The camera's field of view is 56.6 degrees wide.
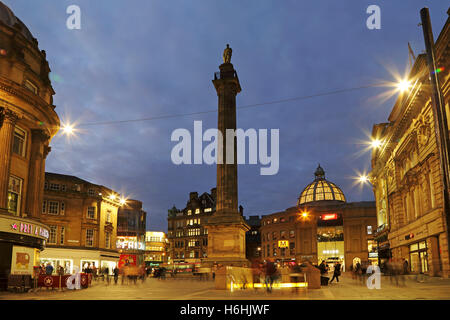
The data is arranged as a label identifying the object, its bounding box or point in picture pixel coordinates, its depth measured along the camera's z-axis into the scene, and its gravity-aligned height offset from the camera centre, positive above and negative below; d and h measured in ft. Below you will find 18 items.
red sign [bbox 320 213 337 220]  340.82 +26.87
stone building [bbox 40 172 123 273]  186.39 +12.32
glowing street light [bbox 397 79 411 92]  55.06 +21.40
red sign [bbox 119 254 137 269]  269.50 -5.51
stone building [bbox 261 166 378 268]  327.06 +15.61
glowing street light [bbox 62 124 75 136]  89.32 +25.43
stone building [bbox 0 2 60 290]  87.45 +24.60
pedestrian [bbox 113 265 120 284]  113.46 -6.85
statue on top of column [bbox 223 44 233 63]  132.77 +60.23
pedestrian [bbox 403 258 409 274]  101.41 -3.64
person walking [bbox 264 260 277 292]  65.00 -3.58
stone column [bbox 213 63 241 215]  120.67 +33.70
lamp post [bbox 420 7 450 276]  32.55 +10.99
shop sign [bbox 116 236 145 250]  267.18 +4.22
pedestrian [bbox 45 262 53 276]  95.34 -4.33
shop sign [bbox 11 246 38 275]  89.14 -2.18
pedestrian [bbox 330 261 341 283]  99.48 -4.70
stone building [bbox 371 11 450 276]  96.84 +20.54
